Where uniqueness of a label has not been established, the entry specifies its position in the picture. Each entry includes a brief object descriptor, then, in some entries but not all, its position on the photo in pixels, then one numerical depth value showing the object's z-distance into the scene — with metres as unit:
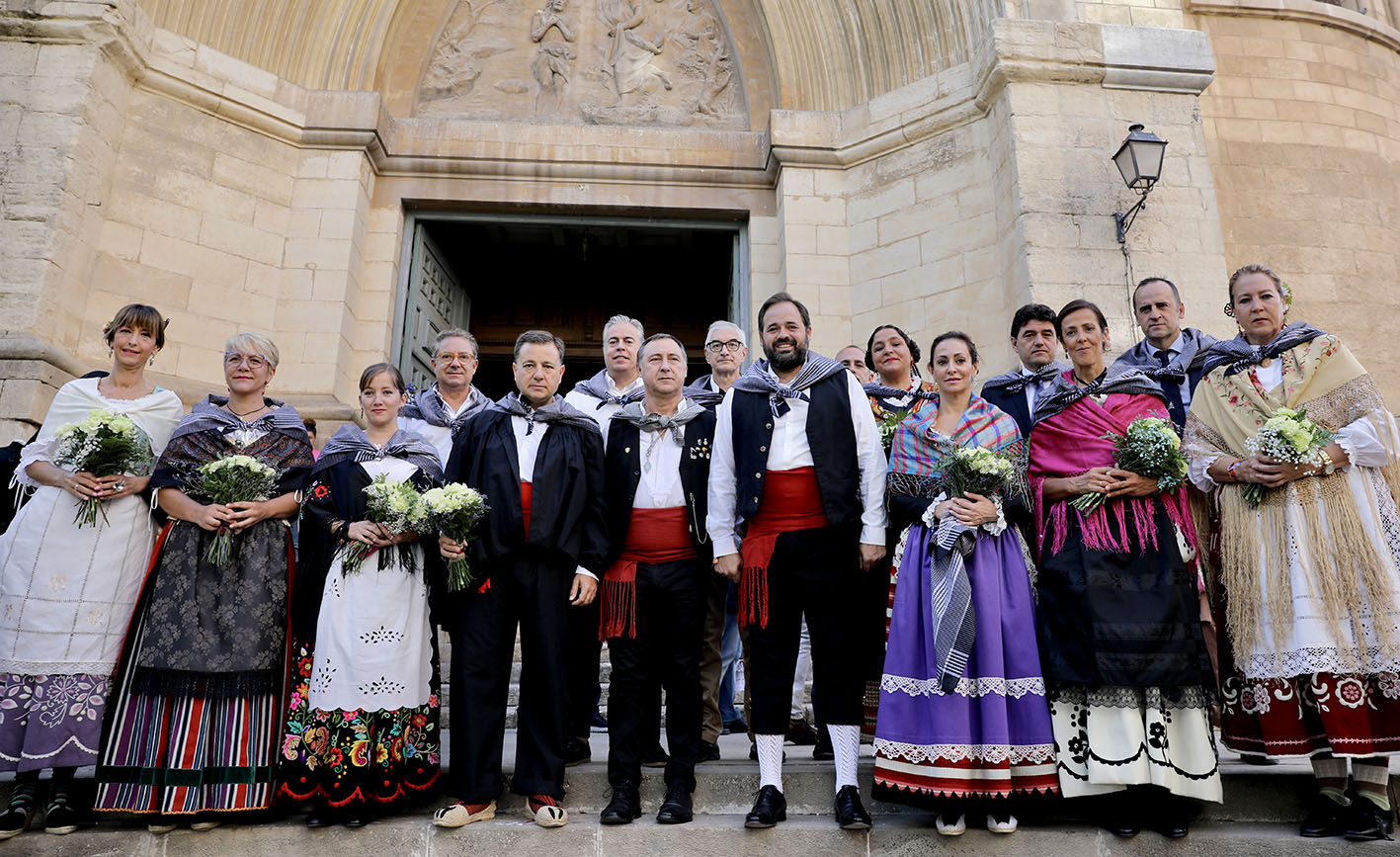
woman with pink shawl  3.10
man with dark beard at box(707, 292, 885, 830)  3.32
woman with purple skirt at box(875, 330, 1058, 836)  3.08
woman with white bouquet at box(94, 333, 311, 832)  3.24
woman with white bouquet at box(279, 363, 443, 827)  3.27
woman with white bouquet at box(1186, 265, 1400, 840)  3.15
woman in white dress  3.23
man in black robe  3.32
